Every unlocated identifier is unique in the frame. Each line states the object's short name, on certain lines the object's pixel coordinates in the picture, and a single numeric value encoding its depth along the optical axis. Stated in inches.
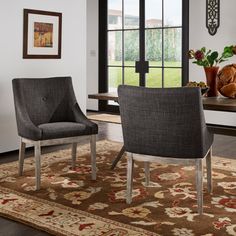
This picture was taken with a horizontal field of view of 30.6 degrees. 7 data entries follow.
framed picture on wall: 187.6
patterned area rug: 105.0
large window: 271.6
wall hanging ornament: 247.3
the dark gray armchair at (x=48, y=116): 138.9
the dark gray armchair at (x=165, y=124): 107.3
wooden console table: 122.8
